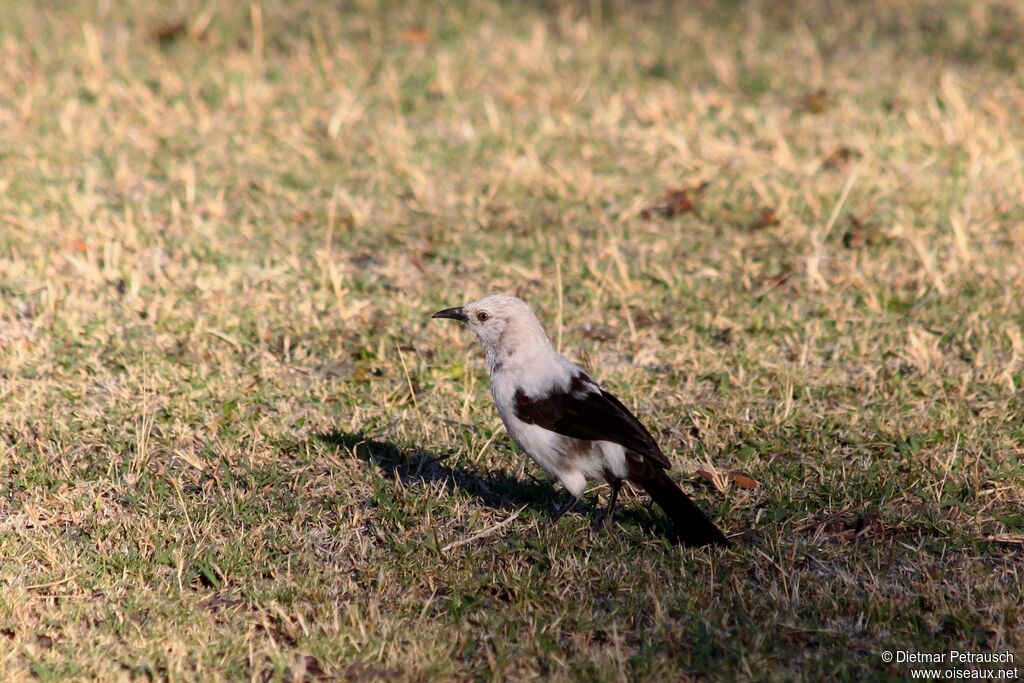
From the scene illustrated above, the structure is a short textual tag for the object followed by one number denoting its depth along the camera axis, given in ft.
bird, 35.50
